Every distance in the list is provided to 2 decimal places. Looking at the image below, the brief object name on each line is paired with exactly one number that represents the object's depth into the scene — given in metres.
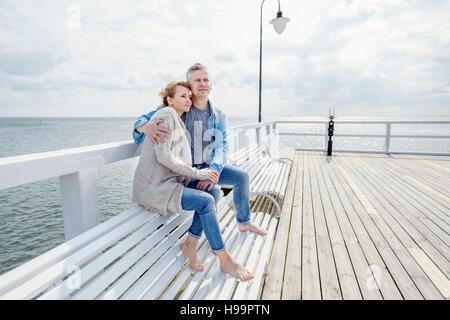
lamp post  7.07
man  2.07
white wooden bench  0.98
